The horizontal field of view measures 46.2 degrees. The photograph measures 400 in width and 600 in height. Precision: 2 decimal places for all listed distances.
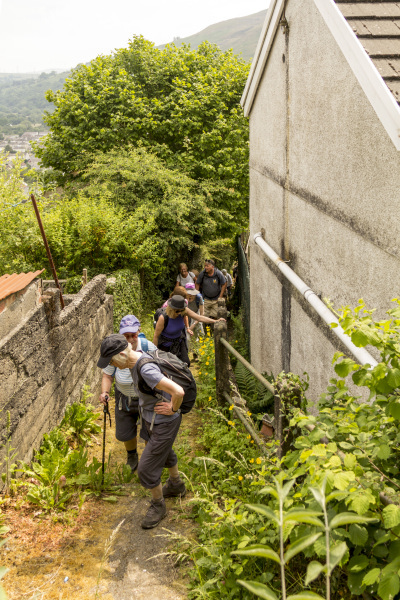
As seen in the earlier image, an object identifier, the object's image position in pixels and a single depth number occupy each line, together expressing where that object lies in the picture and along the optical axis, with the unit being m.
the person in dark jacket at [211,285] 9.63
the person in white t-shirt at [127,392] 4.48
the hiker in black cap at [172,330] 5.85
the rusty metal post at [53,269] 6.09
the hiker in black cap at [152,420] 3.72
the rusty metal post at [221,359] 5.52
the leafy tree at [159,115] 16.16
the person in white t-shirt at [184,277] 10.06
